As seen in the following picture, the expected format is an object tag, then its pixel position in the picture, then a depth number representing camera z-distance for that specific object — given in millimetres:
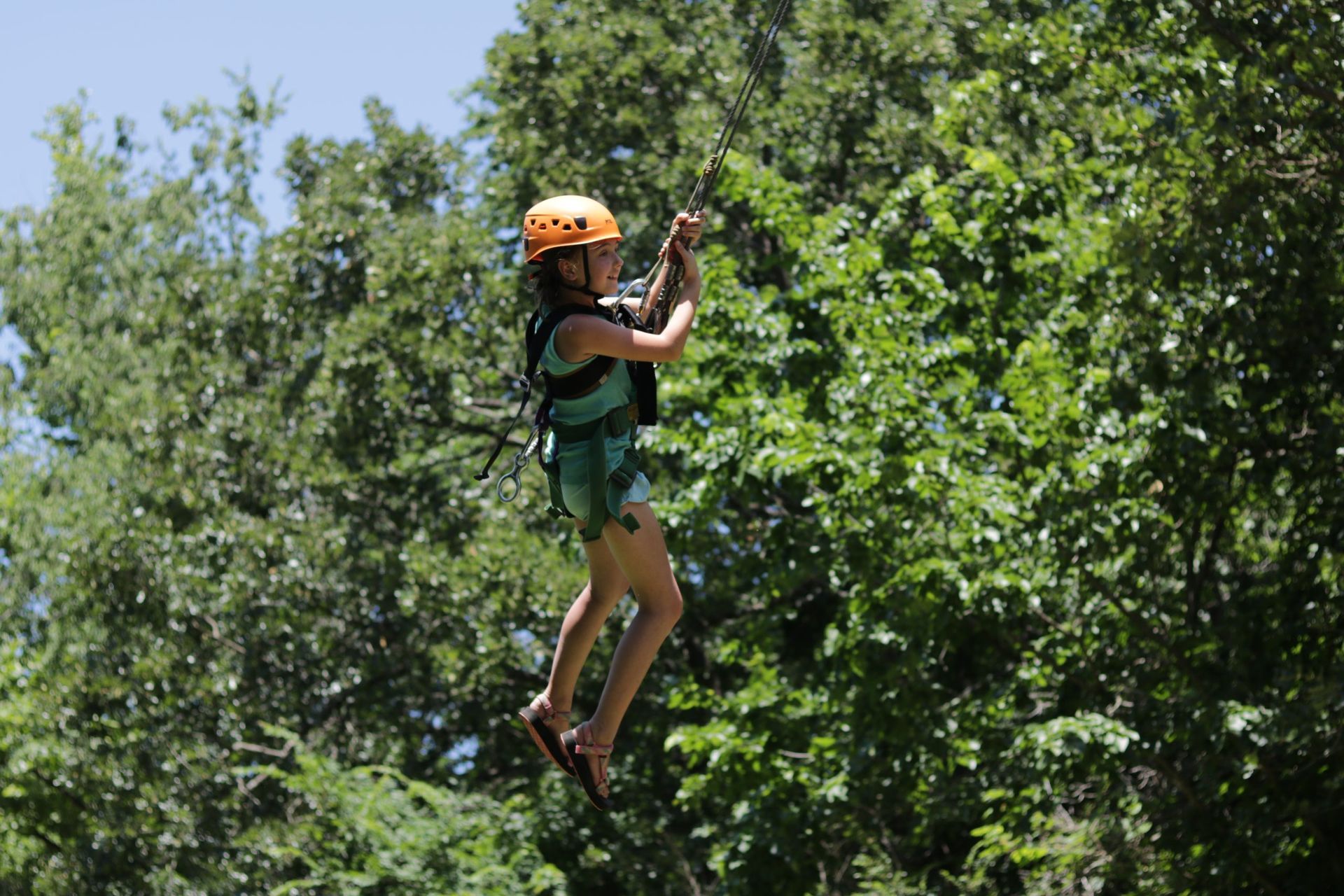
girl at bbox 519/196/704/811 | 8125
